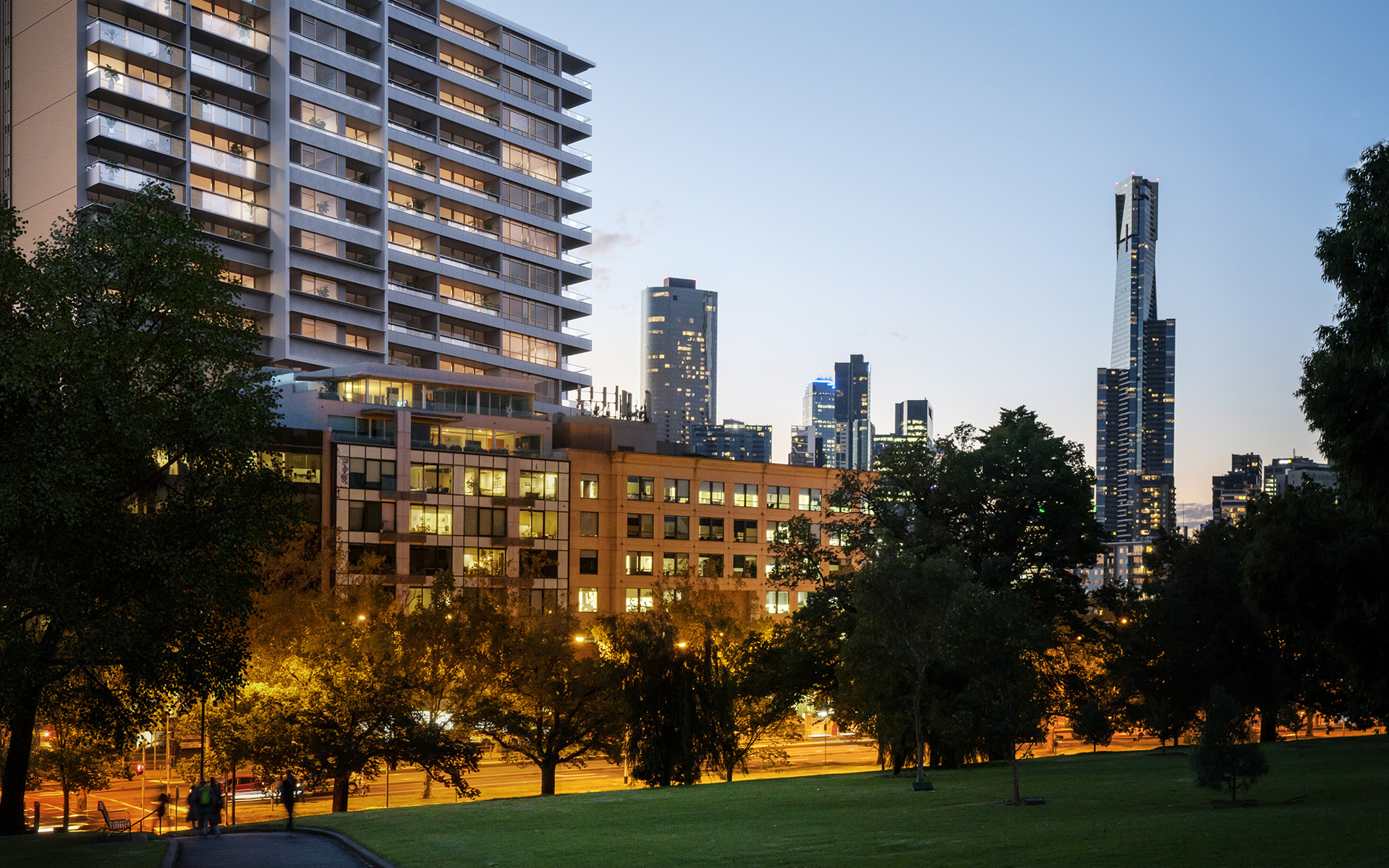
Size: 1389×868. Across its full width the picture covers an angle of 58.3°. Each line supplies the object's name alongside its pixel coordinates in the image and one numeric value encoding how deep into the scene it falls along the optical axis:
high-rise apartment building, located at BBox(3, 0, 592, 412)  121.00
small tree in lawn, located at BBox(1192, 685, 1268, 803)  32.31
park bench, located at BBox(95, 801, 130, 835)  51.28
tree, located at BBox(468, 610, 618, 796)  65.25
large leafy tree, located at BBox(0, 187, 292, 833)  29.44
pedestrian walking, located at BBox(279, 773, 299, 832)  36.62
